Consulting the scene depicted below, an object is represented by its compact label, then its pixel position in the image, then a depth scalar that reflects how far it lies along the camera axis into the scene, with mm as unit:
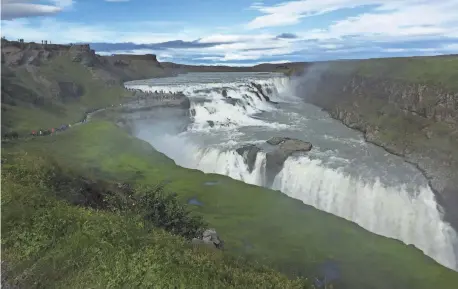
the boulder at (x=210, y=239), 15850
